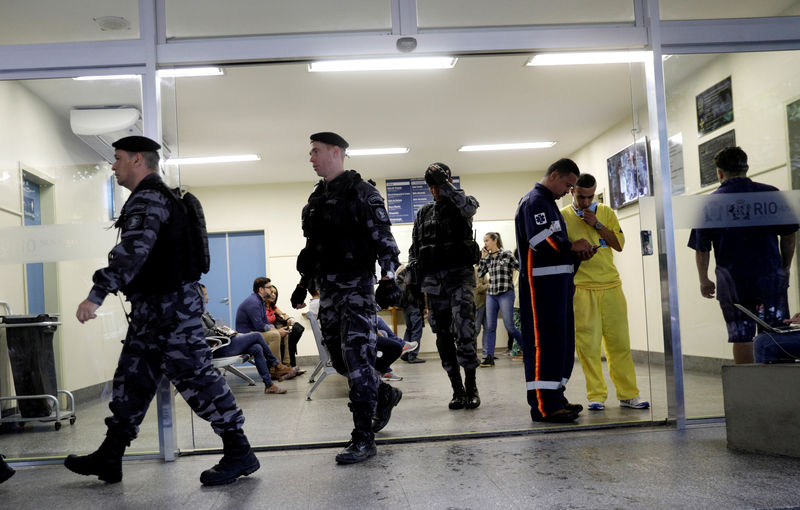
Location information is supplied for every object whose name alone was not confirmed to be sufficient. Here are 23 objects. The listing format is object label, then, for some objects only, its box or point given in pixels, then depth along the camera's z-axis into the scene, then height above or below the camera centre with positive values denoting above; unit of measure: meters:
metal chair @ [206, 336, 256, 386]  6.00 -0.66
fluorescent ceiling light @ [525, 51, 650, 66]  5.40 +1.68
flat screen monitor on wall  8.50 +1.07
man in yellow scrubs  4.55 -0.36
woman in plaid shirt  9.08 -0.26
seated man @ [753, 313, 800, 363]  3.23 -0.43
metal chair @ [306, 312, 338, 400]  6.11 -0.71
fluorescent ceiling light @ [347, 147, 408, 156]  9.70 +1.74
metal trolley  3.76 -0.64
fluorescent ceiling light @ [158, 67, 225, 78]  3.86 +1.21
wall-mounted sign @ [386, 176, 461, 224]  11.73 +1.29
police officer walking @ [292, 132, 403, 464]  3.40 +0.06
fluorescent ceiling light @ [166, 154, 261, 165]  9.59 +1.73
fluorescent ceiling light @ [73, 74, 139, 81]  3.82 +1.16
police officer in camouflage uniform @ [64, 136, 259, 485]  3.11 -0.27
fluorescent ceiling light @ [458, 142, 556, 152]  9.84 +1.73
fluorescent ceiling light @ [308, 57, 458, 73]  5.91 +1.86
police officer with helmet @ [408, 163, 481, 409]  4.66 +0.01
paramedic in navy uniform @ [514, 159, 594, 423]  4.00 -0.17
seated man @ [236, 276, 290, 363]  7.93 -0.36
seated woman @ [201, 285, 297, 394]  6.59 -0.61
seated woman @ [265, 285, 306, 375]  9.23 -0.58
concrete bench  2.99 -0.67
